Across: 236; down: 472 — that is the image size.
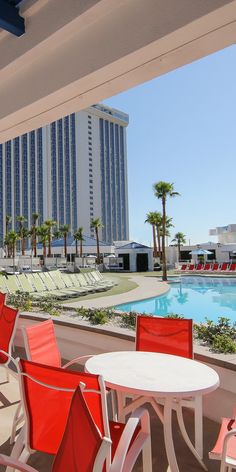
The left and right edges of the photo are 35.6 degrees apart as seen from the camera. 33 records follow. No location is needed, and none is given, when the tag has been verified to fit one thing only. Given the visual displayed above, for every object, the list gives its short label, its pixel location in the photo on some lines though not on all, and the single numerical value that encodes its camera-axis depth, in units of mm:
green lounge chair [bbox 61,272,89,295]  12570
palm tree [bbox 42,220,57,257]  49281
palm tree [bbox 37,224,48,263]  49656
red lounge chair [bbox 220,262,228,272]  25022
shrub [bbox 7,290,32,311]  5763
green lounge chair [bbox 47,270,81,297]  11990
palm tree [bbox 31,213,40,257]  47712
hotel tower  81812
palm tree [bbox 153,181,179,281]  24766
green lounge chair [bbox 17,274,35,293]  10888
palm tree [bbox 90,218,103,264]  45250
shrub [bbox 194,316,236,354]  3115
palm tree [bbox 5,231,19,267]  48688
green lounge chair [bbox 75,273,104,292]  13734
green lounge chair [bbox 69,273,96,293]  13264
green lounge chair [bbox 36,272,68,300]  11355
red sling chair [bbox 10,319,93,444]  2580
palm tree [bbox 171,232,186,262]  57594
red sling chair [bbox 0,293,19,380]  3268
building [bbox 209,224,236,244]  44716
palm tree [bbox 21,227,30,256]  53197
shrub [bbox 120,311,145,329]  4355
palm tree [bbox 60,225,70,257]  50609
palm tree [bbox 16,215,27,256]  52656
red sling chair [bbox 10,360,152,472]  1237
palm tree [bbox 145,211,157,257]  38156
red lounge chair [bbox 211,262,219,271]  25203
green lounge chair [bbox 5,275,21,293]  9933
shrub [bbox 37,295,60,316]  5305
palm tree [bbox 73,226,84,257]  44906
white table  1971
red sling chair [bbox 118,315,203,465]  2846
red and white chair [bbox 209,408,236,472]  1646
